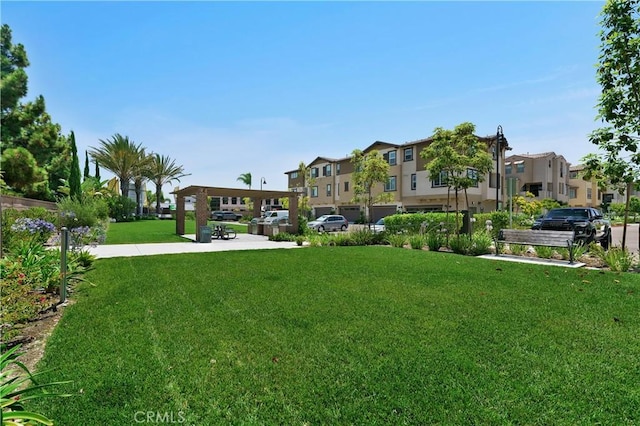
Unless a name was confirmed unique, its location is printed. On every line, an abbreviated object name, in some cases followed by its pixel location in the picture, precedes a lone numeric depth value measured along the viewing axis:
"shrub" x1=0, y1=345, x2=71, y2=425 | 2.10
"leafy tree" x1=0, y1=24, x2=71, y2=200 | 16.72
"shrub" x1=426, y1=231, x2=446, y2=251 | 12.62
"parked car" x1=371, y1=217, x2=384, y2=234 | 27.59
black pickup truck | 13.47
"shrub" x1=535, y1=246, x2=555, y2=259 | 10.38
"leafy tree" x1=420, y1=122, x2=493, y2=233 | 12.55
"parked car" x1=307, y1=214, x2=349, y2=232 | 28.03
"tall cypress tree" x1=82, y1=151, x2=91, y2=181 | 45.03
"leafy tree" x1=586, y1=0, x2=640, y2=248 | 8.52
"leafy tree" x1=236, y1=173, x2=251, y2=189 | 80.19
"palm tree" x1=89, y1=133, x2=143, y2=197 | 45.19
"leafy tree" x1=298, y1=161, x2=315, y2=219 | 41.19
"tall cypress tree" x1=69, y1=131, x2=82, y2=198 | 28.08
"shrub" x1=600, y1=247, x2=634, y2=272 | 8.40
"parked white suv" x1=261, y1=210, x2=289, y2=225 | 23.77
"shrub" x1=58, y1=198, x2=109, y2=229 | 16.55
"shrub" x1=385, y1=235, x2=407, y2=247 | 14.10
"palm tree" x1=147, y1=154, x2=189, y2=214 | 50.69
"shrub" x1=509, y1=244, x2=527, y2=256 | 11.46
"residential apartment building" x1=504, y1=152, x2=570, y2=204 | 45.31
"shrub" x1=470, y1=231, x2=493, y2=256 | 11.71
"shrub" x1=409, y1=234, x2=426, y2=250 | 13.16
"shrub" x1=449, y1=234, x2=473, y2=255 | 11.82
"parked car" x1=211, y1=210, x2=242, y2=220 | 52.81
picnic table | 19.88
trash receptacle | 17.25
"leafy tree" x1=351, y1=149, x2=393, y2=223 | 19.00
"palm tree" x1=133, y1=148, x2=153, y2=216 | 47.41
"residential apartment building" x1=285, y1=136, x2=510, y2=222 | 34.00
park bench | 9.90
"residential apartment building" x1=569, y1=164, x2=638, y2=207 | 53.94
